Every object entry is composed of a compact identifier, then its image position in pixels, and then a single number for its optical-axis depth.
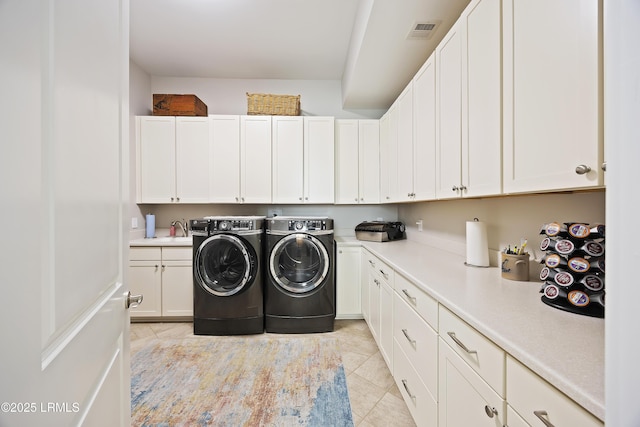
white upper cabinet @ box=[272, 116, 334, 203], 3.33
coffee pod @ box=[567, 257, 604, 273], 0.94
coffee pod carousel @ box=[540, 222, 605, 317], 0.94
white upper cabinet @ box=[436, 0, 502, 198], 1.24
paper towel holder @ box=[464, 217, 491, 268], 1.70
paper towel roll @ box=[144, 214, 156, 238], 3.36
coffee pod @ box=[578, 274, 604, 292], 0.93
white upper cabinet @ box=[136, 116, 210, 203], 3.27
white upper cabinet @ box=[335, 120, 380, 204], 3.42
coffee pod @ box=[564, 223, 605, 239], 0.94
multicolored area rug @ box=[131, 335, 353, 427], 1.69
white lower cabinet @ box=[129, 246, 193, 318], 3.02
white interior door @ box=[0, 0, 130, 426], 0.35
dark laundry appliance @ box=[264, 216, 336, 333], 2.79
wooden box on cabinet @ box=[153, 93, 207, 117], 3.30
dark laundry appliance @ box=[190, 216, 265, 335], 2.74
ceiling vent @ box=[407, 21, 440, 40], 1.93
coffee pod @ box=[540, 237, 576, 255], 1.01
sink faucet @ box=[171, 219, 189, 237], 3.51
